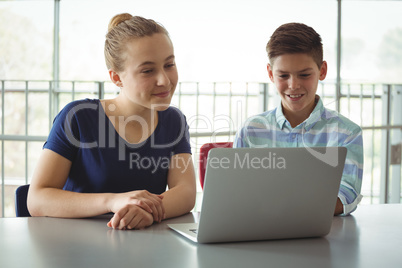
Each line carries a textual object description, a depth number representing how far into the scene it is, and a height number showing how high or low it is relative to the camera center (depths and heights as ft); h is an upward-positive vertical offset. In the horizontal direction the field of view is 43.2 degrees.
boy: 5.52 +0.26
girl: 4.47 -0.17
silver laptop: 3.20 -0.43
